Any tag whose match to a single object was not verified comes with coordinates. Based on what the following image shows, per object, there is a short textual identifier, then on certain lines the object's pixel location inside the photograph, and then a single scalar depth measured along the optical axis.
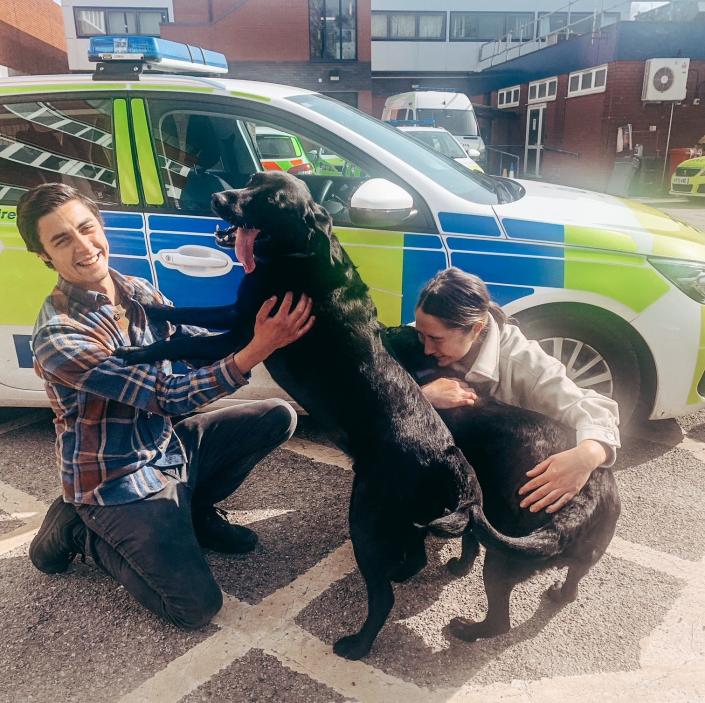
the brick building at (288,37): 23.72
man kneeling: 1.96
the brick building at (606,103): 17.66
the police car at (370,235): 2.80
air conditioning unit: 17.56
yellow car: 13.41
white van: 15.02
